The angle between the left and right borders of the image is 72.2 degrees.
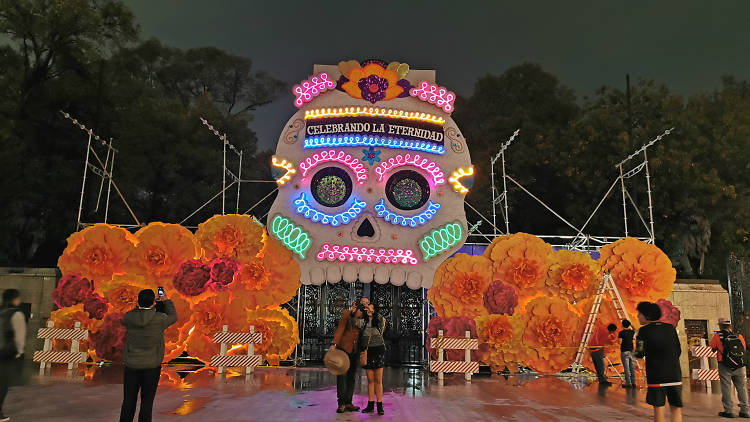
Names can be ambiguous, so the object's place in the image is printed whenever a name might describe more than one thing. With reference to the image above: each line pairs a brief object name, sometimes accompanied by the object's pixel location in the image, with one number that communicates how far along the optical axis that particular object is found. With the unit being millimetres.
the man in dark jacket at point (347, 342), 7926
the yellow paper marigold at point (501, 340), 12781
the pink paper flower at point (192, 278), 12719
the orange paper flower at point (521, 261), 13312
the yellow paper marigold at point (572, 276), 13305
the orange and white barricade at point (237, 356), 12031
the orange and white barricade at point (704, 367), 12148
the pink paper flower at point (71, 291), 12891
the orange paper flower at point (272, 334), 13102
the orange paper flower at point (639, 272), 13547
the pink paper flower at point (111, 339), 12500
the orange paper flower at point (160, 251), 13047
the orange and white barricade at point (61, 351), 12156
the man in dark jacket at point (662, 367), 6051
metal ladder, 12675
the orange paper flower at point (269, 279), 13195
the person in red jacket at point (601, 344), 12695
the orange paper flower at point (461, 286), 13242
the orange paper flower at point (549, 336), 12766
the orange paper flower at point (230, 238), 13320
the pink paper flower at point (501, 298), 12930
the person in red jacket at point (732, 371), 8555
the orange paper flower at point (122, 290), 12789
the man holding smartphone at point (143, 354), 5828
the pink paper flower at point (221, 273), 12922
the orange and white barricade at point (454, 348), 12102
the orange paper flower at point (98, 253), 13102
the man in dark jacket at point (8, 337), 6809
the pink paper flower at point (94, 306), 12906
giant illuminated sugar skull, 13805
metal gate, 16094
